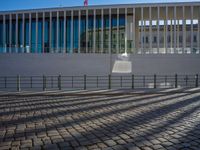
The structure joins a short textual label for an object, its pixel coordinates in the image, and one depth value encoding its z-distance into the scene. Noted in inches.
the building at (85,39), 1030.4
